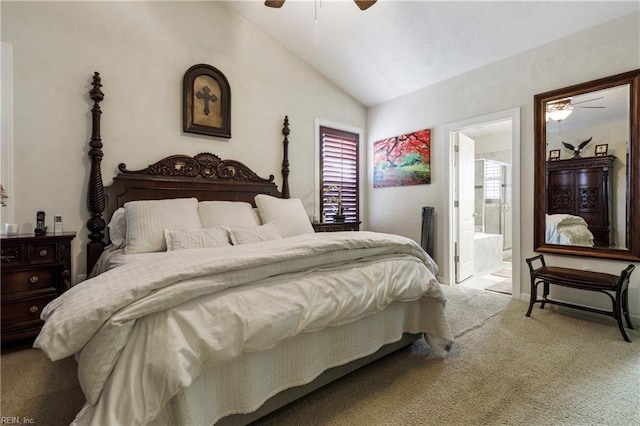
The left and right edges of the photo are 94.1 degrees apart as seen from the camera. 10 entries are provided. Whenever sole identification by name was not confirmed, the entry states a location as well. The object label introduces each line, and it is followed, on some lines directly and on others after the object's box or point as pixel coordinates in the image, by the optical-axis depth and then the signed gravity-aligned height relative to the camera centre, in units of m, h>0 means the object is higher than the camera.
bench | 2.36 -0.60
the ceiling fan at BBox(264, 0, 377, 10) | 2.33 +1.68
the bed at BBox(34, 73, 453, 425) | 1.00 -0.44
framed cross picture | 3.28 +1.28
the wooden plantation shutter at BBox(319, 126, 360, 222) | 4.45 +0.61
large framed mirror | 2.62 +0.41
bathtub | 4.65 -0.65
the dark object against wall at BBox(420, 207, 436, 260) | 4.00 -0.23
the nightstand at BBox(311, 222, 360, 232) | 3.95 -0.19
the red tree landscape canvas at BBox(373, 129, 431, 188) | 4.13 +0.78
